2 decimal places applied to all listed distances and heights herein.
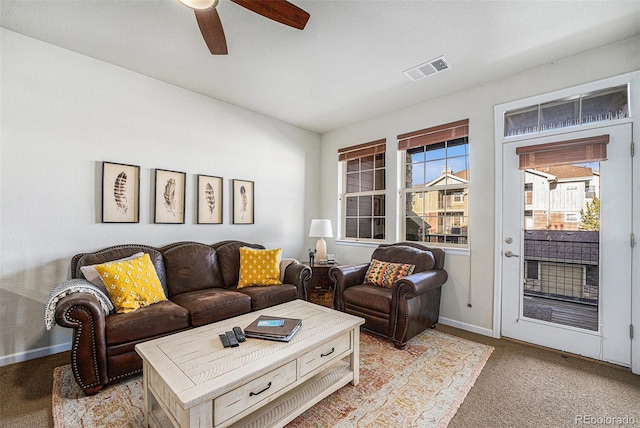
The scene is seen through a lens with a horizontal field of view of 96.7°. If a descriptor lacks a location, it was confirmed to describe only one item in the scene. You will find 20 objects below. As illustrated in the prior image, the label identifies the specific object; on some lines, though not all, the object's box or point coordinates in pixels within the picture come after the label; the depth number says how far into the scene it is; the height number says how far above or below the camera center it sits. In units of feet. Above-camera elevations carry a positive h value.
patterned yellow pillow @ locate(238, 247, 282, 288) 10.50 -2.03
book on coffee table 5.73 -2.43
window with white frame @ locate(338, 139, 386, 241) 13.70 +1.19
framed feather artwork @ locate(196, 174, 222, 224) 11.34 +0.56
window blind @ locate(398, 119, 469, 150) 10.85 +3.26
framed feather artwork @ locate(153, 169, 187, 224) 10.25 +0.60
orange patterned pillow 10.14 -2.11
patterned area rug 5.67 -4.11
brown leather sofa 6.31 -2.64
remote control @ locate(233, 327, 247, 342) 5.65 -2.46
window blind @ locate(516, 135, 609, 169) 8.08 +1.94
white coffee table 4.27 -2.72
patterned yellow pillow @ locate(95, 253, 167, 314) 7.48 -1.96
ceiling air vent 8.84 +4.76
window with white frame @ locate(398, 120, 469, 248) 11.07 +1.29
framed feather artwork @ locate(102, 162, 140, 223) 9.16 +0.65
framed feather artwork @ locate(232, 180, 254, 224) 12.42 +0.52
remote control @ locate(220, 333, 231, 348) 5.40 -2.46
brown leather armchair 8.70 -2.67
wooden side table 12.64 -3.17
